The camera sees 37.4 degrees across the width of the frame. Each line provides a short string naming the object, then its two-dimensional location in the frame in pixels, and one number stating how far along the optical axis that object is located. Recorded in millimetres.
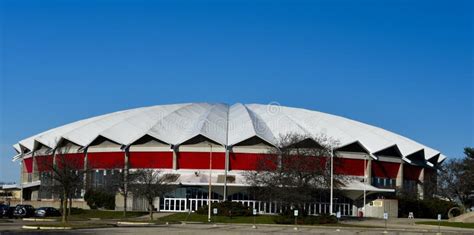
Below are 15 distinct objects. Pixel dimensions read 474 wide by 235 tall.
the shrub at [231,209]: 74069
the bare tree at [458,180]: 97250
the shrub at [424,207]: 96562
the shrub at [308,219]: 65500
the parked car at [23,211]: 69250
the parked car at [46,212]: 74181
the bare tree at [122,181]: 83500
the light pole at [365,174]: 97100
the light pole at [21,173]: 110575
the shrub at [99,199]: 92438
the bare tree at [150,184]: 78625
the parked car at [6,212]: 67688
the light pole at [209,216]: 67912
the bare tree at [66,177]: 52125
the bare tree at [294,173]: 71938
